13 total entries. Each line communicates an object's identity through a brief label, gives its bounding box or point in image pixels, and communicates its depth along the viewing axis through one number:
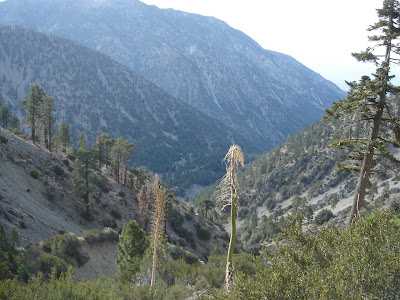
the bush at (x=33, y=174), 47.69
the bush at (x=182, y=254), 39.42
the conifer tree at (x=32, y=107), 54.91
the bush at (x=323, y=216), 104.38
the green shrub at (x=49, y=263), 24.35
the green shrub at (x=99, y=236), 36.81
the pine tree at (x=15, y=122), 86.03
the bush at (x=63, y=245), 29.27
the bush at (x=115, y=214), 54.74
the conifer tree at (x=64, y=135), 73.12
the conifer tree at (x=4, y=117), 78.81
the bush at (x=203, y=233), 67.81
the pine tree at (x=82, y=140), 68.20
